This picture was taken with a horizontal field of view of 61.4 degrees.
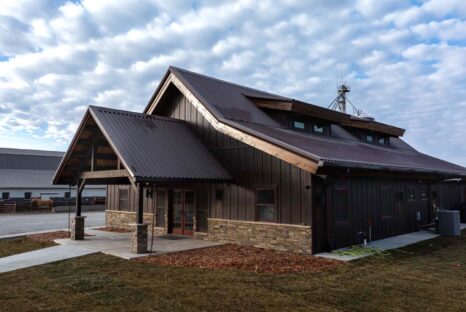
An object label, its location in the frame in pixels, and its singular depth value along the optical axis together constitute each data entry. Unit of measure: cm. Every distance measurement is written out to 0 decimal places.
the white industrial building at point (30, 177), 3925
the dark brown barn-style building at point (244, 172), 1173
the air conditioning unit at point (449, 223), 1573
